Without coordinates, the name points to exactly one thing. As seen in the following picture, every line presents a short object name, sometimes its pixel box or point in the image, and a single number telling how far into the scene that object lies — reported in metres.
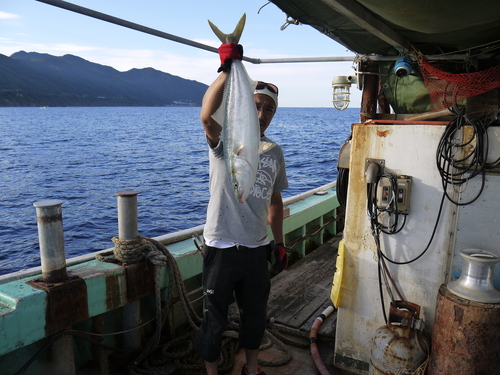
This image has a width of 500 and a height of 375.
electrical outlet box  2.96
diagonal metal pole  2.11
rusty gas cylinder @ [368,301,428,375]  2.86
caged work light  5.05
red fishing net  3.07
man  2.82
